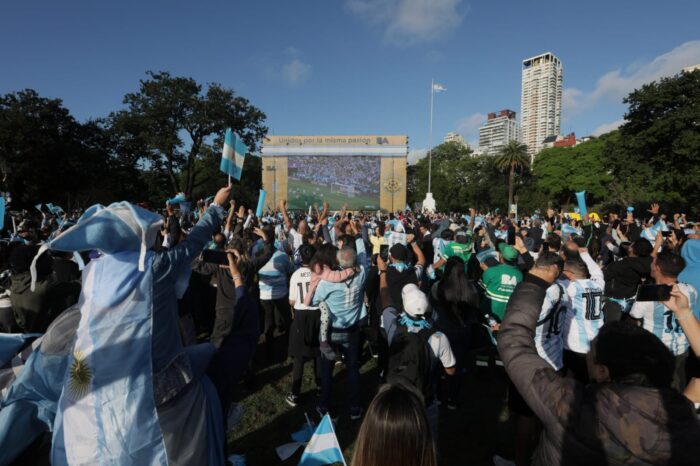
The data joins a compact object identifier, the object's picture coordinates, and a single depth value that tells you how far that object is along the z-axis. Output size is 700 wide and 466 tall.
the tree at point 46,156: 28.08
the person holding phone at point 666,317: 3.68
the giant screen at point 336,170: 53.41
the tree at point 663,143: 28.44
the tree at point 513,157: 54.53
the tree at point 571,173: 49.56
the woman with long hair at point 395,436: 1.43
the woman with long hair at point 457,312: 4.36
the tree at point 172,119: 32.78
